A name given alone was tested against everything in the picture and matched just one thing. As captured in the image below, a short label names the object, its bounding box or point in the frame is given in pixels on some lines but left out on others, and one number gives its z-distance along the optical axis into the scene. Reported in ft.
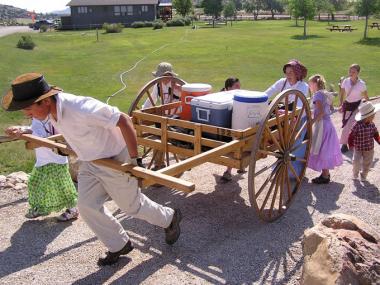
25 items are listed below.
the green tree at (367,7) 115.75
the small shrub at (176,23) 192.95
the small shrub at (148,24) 189.98
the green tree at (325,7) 212.23
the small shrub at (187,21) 201.57
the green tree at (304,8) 140.77
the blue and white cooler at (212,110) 16.31
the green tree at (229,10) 246.88
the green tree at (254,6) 347.15
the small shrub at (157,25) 177.99
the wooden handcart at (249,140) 15.17
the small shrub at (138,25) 190.70
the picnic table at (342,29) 153.17
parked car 218.03
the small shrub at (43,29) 187.98
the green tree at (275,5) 344.24
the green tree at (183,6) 231.30
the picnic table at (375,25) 154.76
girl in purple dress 20.93
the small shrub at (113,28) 162.19
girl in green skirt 16.78
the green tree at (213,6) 235.81
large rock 11.10
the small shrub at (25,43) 107.96
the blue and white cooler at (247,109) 15.81
